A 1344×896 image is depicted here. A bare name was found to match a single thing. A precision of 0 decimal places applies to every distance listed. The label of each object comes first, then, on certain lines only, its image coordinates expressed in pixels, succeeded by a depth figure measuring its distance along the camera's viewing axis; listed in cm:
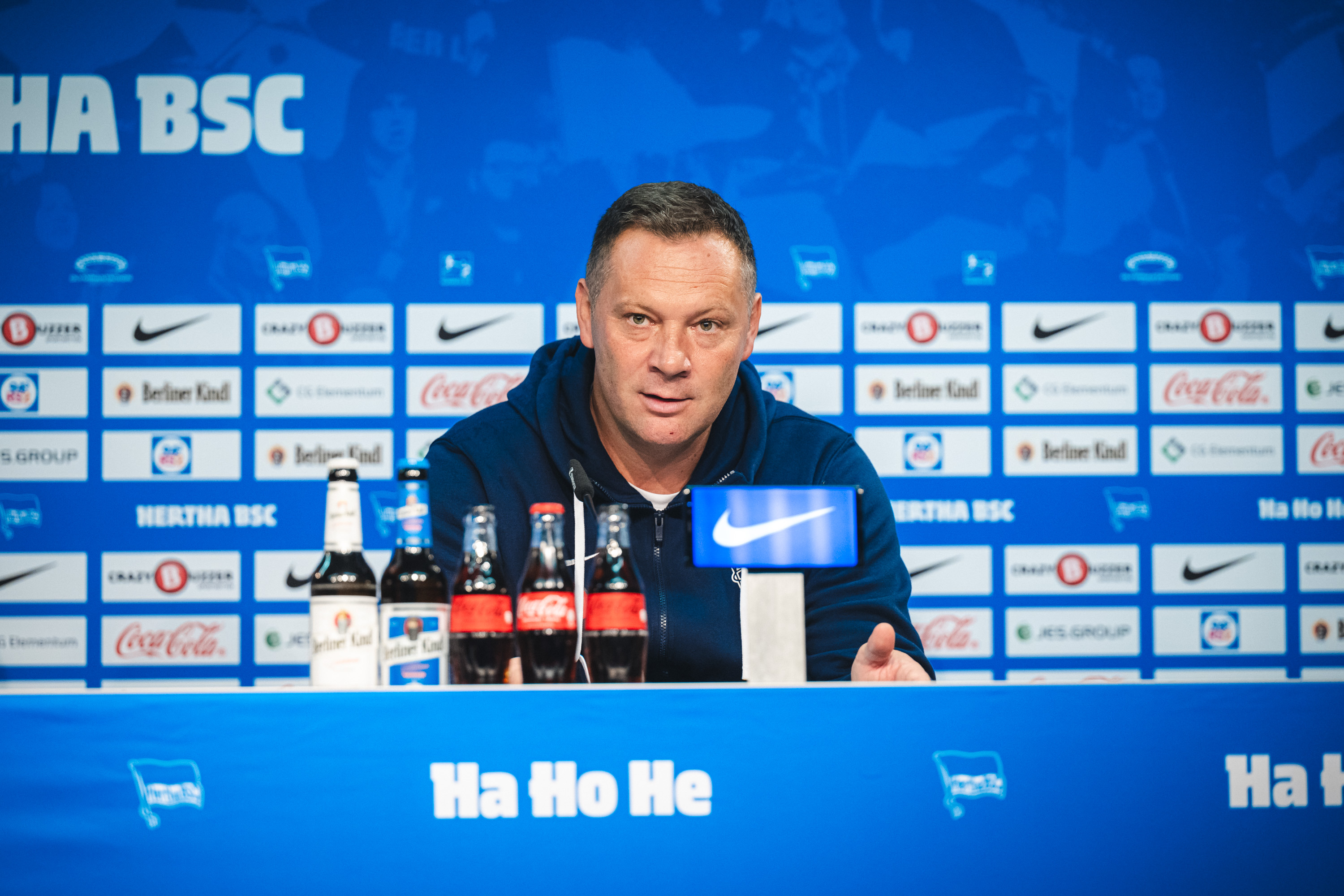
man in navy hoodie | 471
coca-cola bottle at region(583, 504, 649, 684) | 425
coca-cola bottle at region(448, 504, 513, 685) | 424
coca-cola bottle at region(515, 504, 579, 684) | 423
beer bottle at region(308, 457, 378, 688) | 418
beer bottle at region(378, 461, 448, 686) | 419
